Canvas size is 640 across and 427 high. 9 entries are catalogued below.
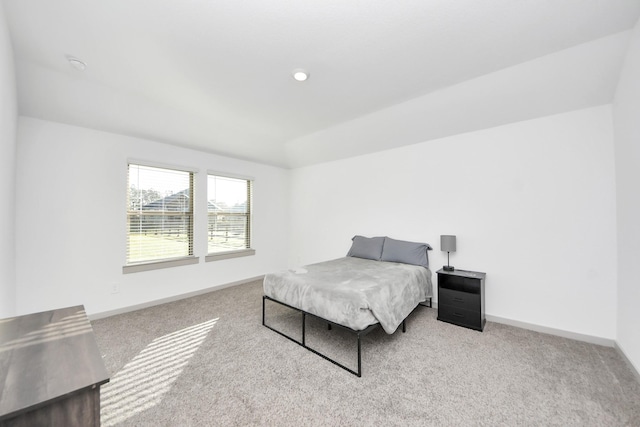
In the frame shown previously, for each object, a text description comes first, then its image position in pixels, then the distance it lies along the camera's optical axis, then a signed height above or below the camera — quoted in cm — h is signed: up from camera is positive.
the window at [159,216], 363 +2
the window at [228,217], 451 +0
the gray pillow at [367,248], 395 -52
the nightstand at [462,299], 289 -101
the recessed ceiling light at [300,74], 243 +142
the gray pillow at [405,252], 356 -54
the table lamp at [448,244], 326 -38
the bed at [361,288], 225 -76
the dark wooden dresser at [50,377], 79 -57
